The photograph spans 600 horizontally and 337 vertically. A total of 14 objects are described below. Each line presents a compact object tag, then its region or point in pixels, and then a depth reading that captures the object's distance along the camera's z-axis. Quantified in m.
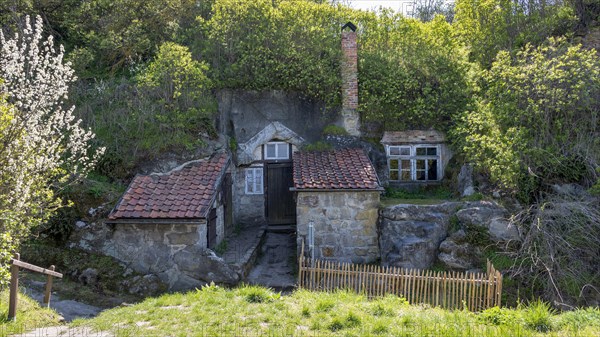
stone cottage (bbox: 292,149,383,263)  11.91
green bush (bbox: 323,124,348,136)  14.80
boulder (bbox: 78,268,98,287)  10.40
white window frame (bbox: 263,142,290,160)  15.20
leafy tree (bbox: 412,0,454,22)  27.13
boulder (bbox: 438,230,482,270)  11.02
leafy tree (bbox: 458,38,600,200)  10.77
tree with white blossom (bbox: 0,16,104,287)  7.27
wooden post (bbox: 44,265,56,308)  8.02
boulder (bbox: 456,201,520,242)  10.90
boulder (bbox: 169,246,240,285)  10.52
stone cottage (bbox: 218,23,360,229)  14.98
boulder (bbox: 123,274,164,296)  10.35
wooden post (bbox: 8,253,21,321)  6.88
